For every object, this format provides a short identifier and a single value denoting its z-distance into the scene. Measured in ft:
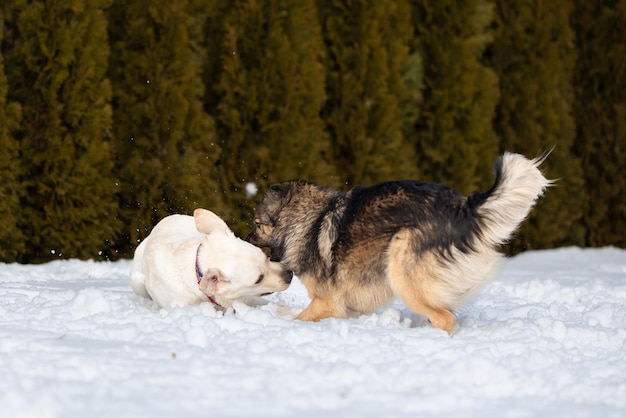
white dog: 38.93
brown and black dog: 36.58
